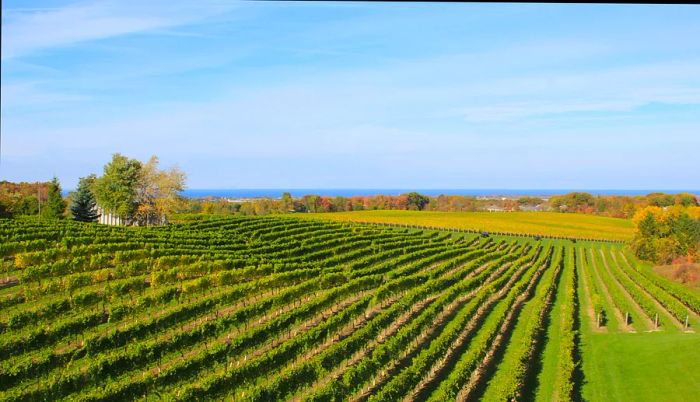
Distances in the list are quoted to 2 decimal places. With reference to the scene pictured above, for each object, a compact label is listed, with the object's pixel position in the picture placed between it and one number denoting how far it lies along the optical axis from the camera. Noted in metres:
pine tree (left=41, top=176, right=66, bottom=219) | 55.40
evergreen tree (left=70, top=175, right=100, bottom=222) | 55.38
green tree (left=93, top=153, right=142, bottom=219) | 56.44
